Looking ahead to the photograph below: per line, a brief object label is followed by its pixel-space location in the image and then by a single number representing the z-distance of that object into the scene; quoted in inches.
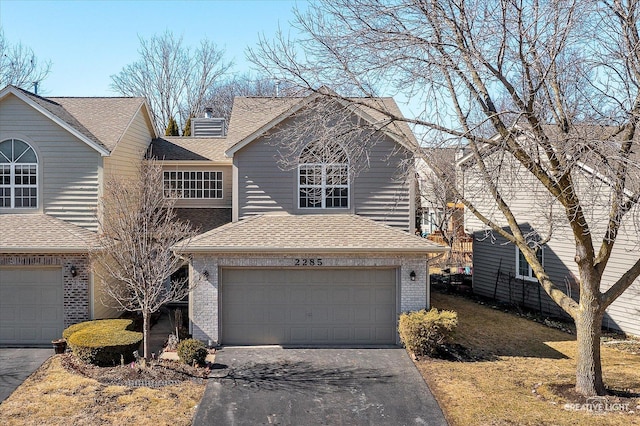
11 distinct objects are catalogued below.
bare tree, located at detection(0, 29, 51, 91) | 1282.0
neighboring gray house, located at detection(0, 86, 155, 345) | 561.9
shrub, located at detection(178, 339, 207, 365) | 468.8
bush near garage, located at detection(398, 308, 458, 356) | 501.0
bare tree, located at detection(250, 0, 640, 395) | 363.9
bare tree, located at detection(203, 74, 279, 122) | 1674.5
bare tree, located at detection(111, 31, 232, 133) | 1614.2
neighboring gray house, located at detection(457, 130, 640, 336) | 619.8
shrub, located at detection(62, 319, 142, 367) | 471.5
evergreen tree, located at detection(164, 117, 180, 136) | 1063.0
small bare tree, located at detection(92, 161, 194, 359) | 461.4
